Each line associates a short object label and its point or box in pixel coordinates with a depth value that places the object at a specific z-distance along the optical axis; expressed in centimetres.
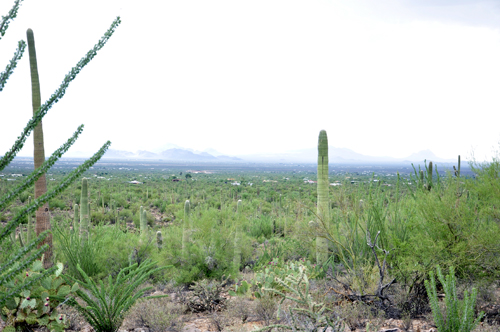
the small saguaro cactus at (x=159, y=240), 818
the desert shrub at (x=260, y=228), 1270
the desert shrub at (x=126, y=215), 1822
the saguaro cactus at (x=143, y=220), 1013
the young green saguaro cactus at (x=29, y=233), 821
